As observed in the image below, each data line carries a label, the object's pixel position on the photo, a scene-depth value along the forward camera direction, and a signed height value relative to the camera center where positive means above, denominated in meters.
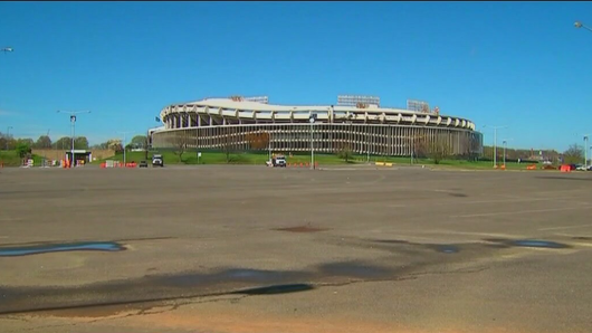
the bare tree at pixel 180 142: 155.00 +4.65
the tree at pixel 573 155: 170.88 +1.19
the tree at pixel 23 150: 142.85 +1.90
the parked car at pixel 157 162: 101.19 -0.63
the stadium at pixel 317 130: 183.00 +9.01
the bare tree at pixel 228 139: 184.38 +6.05
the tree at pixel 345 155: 144.88 +0.90
